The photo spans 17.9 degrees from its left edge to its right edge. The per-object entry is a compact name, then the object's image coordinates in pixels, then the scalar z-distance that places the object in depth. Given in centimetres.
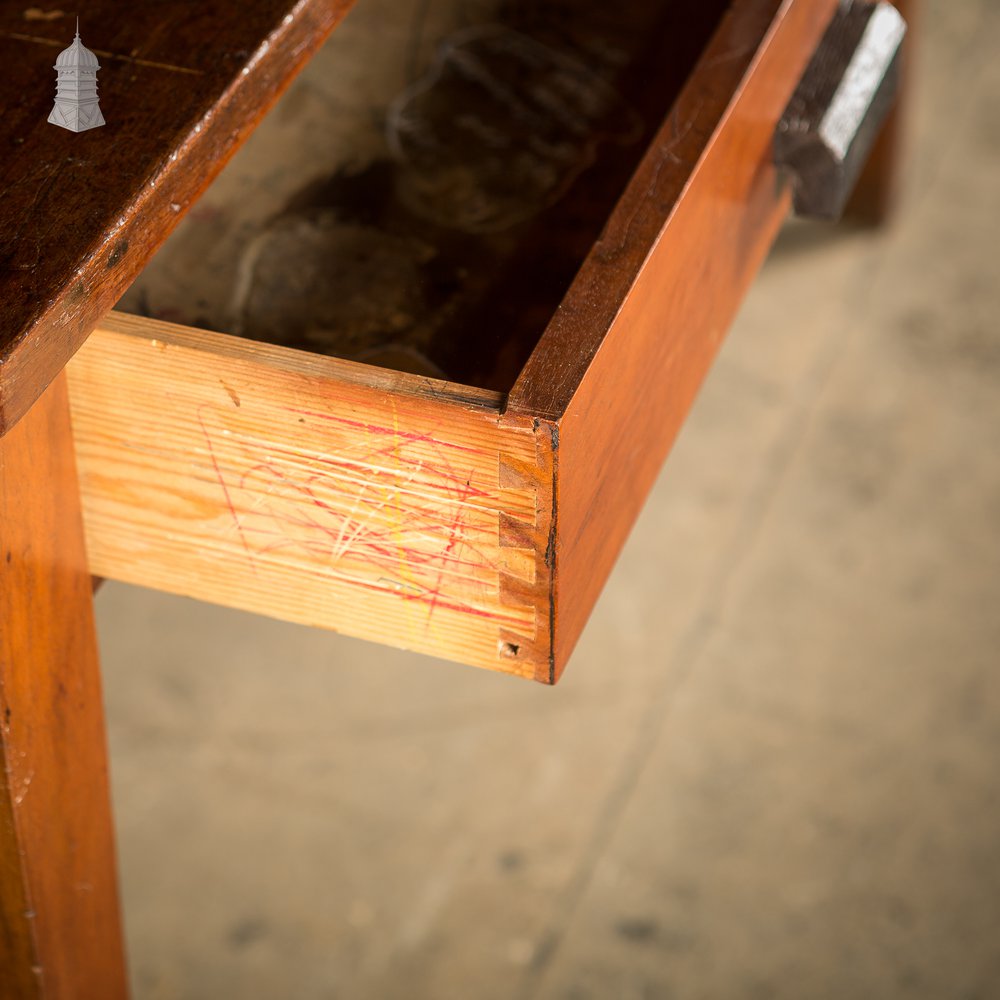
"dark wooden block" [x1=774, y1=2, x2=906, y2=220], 139
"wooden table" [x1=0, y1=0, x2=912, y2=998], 117
